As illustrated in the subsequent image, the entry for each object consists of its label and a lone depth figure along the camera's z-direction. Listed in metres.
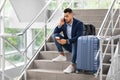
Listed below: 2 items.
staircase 4.38
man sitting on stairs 4.47
